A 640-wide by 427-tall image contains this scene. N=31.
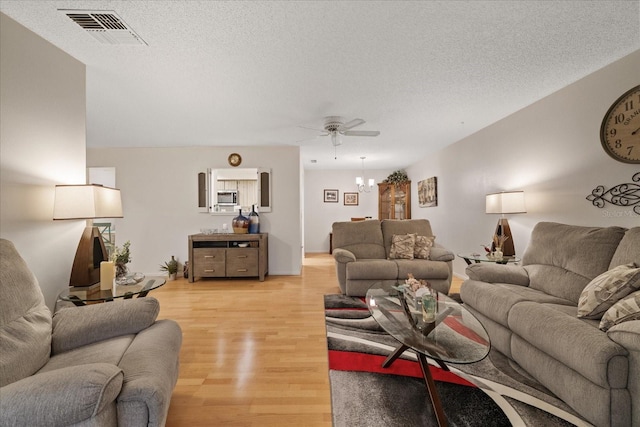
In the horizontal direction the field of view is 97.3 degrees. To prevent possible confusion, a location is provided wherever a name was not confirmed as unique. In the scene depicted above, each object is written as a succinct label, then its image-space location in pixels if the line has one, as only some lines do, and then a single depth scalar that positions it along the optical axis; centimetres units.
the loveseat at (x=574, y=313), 138
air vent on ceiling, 178
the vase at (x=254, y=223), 504
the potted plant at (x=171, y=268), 492
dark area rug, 155
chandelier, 796
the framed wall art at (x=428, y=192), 591
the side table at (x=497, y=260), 321
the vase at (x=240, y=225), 497
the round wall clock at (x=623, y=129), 228
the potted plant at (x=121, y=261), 225
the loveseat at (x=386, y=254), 367
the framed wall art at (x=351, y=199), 809
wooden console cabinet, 473
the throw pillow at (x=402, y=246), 401
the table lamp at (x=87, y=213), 199
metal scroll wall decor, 231
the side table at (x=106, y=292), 189
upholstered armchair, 91
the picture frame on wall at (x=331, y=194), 807
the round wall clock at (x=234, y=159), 520
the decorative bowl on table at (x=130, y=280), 215
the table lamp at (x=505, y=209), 327
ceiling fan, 359
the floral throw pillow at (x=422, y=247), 399
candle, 205
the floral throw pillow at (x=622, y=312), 150
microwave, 525
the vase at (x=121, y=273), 218
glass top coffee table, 150
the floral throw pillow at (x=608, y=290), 169
